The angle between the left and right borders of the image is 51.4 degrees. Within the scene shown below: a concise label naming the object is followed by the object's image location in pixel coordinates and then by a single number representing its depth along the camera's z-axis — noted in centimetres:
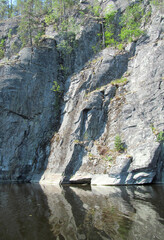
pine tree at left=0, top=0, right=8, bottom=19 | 4876
